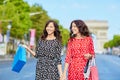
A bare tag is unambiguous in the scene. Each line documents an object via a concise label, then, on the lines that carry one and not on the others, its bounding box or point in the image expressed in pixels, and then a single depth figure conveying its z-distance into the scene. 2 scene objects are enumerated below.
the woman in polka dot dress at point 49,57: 9.15
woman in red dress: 9.04
